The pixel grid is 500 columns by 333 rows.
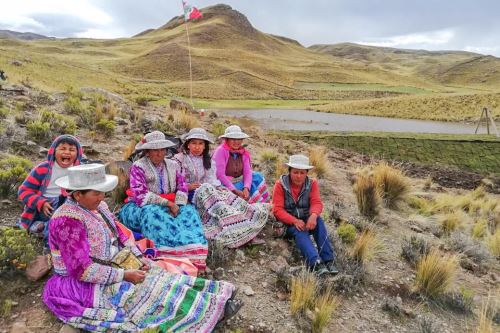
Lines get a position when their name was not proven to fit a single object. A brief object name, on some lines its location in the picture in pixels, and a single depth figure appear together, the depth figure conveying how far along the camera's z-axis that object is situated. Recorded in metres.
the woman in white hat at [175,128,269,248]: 4.87
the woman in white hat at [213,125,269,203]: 5.79
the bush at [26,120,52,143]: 7.12
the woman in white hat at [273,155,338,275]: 4.60
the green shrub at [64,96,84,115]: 9.91
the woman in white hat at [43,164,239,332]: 3.00
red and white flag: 16.41
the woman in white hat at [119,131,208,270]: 4.21
